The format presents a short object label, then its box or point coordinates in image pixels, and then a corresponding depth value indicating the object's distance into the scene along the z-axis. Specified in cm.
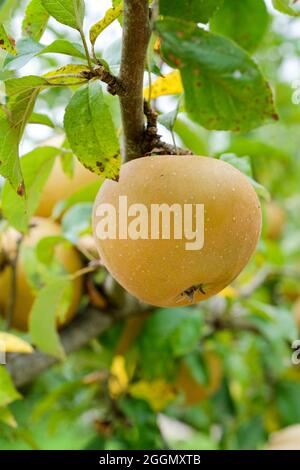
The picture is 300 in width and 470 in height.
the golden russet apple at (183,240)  43
